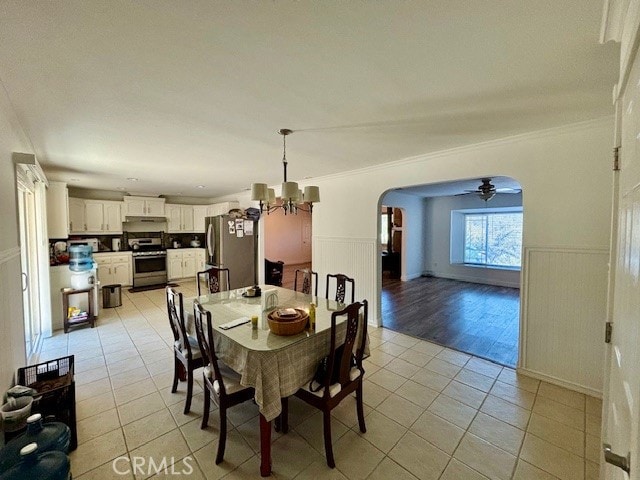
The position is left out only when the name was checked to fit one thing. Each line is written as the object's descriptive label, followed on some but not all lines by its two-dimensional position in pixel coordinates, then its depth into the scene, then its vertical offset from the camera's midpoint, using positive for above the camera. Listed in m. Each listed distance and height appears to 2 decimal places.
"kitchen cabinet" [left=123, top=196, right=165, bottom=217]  6.57 +0.59
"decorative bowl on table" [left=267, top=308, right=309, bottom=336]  1.89 -0.65
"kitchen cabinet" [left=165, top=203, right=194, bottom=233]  7.28 +0.33
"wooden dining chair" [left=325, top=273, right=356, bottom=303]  2.98 -0.65
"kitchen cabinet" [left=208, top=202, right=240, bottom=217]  6.73 +0.57
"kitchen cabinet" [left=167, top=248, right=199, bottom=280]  7.07 -0.89
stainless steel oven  6.51 -0.79
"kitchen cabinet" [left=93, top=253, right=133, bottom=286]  6.11 -0.87
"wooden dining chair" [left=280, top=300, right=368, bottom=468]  1.75 -1.08
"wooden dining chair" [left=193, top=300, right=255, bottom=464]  1.76 -1.06
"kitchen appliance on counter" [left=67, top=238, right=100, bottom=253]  5.91 -0.26
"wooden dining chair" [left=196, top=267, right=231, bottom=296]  3.54 -0.67
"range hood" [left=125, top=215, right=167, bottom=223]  6.67 +0.28
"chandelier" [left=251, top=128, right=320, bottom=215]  2.37 +0.32
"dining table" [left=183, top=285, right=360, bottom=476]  1.65 -0.82
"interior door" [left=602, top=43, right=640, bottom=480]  0.69 -0.25
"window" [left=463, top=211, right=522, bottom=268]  6.91 -0.27
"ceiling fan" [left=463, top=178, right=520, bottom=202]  4.37 +0.66
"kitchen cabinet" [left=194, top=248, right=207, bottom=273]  7.50 -0.80
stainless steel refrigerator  5.92 -0.38
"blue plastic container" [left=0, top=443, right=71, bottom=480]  1.18 -1.06
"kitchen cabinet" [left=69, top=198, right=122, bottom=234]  5.90 +0.33
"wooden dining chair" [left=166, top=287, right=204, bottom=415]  2.20 -0.99
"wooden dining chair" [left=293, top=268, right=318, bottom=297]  3.30 -0.66
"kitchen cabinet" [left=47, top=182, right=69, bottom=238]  4.53 +0.34
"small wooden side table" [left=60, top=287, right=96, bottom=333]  3.99 -1.18
